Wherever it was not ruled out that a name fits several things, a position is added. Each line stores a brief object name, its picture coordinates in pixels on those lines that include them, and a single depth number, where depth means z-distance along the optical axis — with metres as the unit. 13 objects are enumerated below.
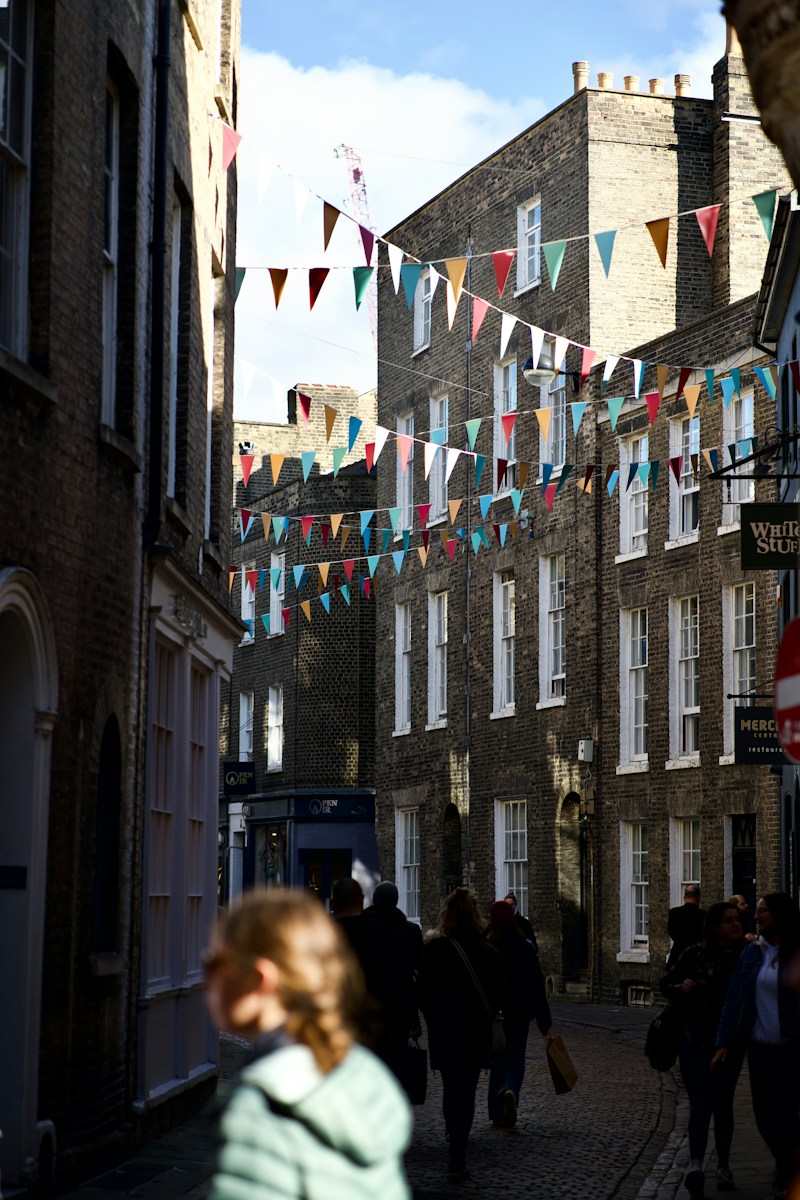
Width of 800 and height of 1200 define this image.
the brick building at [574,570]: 26.59
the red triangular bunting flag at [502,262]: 16.81
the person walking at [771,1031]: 9.91
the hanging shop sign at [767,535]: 15.97
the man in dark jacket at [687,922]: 14.58
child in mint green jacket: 3.21
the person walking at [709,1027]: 10.67
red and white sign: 6.72
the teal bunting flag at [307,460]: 23.09
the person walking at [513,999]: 13.15
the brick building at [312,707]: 41.03
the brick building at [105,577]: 9.66
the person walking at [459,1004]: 11.19
